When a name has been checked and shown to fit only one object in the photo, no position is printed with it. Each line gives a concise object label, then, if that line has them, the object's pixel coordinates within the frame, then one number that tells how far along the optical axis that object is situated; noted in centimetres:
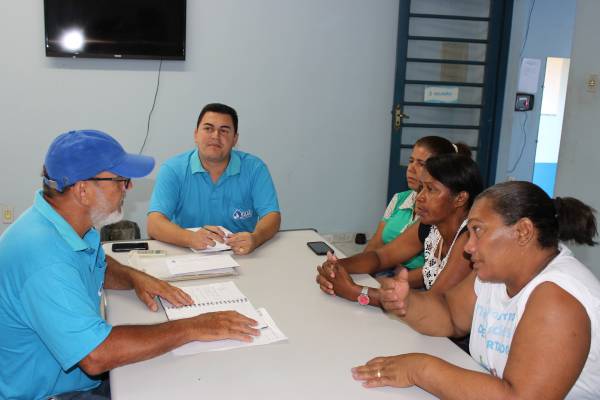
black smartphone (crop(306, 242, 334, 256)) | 242
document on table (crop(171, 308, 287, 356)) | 151
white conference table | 134
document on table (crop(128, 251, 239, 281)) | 208
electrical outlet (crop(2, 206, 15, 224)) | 396
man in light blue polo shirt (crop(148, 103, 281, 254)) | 281
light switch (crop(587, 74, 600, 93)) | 363
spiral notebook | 172
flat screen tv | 375
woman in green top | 273
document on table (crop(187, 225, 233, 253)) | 237
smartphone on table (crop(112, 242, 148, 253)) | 243
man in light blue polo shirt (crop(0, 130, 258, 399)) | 136
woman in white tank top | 121
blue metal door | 449
